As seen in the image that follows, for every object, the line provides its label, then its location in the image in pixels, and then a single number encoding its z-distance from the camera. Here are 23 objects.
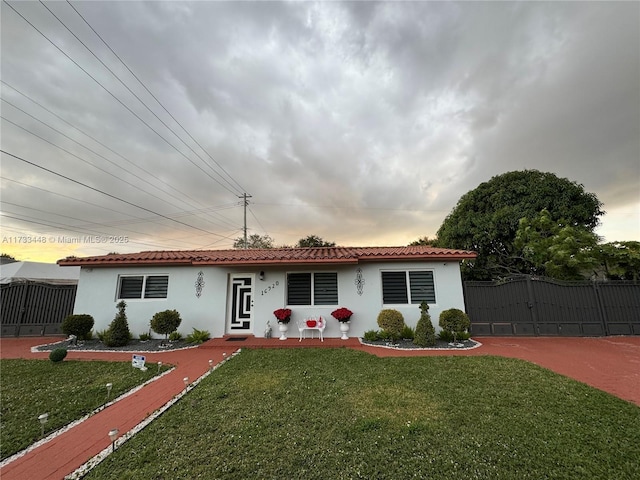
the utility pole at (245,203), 23.25
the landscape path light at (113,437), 2.66
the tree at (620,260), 9.41
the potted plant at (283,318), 8.34
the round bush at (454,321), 7.68
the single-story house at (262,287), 8.73
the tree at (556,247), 10.27
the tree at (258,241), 31.52
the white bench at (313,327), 8.35
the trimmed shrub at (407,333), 8.13
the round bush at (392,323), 7.92
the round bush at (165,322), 8.08
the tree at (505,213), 12.83
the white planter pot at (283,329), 8.47
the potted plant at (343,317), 8.23
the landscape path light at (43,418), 3.02
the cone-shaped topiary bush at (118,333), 7.96
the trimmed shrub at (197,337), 8.47
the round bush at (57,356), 6.32
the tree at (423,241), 26.41
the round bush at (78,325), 8.07
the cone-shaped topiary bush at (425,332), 7.49
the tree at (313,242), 30.84
